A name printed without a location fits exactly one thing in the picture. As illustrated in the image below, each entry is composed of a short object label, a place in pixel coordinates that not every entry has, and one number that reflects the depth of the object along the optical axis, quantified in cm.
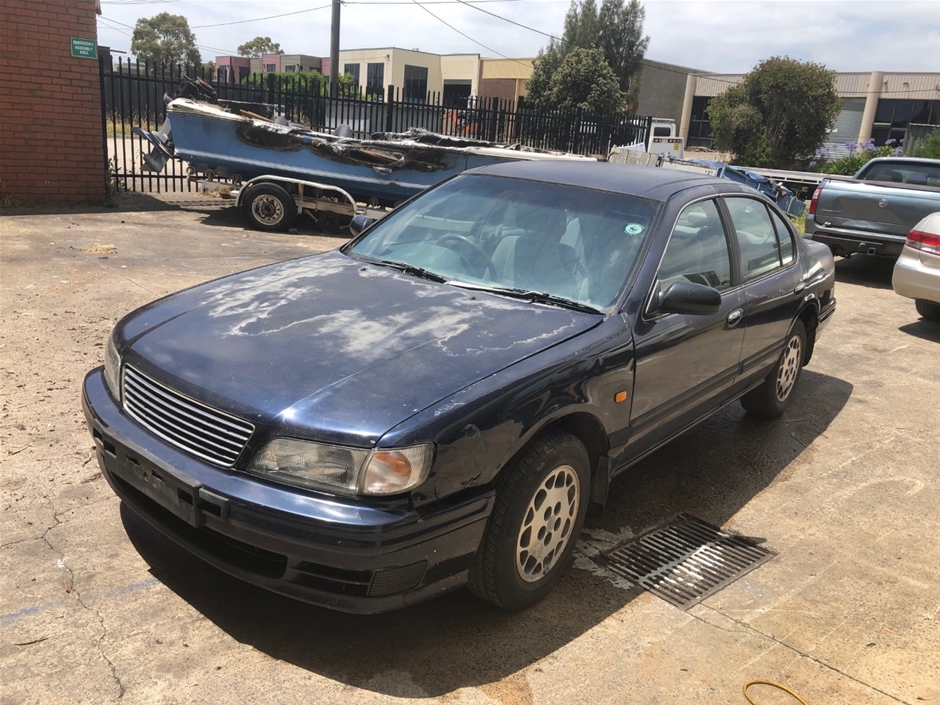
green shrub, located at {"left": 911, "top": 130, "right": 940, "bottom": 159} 2308
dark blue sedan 264
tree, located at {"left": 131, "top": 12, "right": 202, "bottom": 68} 8056
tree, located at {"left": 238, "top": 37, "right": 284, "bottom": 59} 8288
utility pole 2414
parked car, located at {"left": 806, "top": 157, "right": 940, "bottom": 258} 1038
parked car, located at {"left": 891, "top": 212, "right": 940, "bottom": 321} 803
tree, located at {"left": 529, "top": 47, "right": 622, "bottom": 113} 5031
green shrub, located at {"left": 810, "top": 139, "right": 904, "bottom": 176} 2750
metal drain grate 356
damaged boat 1129
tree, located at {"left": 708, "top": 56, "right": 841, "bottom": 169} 3619
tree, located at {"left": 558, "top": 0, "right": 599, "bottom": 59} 6234
